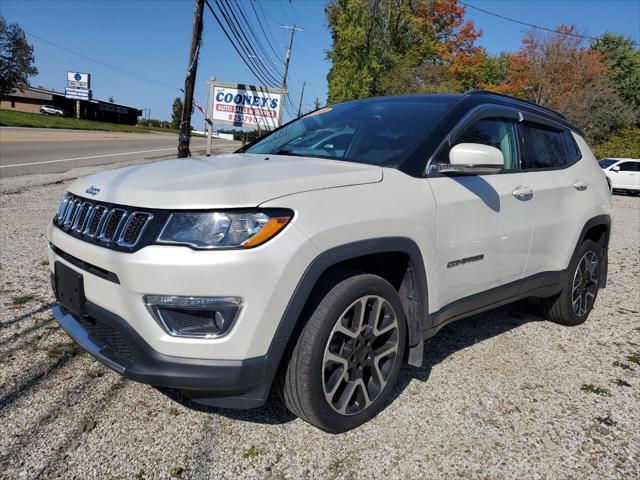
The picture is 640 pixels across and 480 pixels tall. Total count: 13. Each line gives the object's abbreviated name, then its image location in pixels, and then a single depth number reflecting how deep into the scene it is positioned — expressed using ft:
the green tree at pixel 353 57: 92.32
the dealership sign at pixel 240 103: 46.32
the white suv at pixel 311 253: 6.41
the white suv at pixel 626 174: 65.26
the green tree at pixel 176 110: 303.72
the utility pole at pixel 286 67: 130.31
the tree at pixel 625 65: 142.31
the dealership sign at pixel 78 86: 211.82
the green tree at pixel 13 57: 179.01
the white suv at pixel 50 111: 210.79
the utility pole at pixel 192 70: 33.81
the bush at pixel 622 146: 105.97
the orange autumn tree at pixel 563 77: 101.65
